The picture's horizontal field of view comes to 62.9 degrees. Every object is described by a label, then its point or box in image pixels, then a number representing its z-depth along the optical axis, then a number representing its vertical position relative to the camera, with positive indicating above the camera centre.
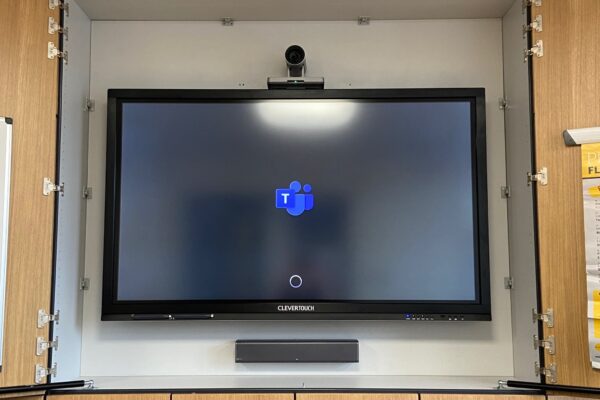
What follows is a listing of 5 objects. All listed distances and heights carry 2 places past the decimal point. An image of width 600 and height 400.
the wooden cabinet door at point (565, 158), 2.16 +0.35
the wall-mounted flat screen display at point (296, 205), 2.52 +0.15
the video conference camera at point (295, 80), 2.60 +0.82
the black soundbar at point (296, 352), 2.53 -0.61
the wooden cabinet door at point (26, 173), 2.14 +0.28
